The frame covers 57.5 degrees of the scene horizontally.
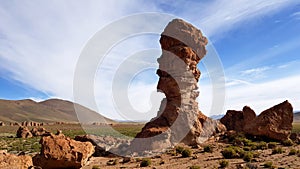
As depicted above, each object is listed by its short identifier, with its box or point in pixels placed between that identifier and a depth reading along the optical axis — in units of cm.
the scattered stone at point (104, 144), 2403
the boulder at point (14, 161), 1141
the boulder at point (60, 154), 1530
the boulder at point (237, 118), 3312
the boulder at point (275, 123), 2724
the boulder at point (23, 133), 5583
